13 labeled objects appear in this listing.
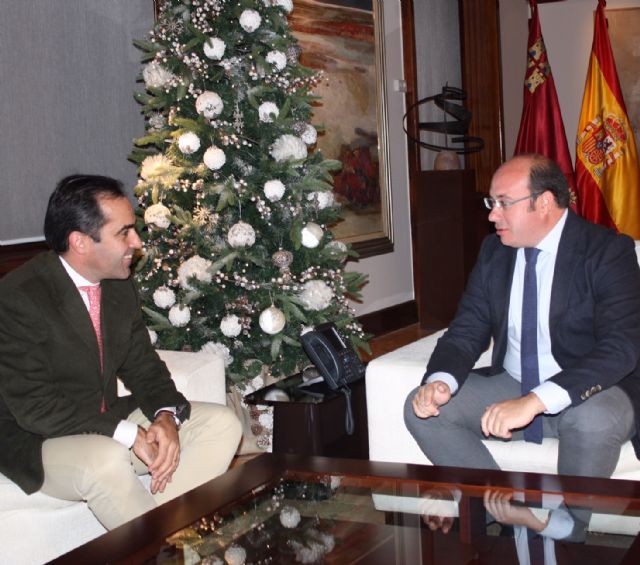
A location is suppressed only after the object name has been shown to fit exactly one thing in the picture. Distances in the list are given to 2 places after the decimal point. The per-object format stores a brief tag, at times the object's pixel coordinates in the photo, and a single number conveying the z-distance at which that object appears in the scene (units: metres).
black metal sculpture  7.35
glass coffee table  2.00
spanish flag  7.66
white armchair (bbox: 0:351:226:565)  2.66
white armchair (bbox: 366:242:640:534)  3.00
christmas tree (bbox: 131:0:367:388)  4.36
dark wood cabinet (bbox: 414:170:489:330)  7.13
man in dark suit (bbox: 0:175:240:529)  2.63
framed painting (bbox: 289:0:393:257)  6.45
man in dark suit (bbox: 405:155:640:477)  2.71
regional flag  7.88
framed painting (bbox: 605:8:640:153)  8.82
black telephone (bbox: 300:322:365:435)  3.42
